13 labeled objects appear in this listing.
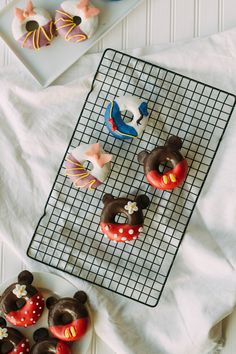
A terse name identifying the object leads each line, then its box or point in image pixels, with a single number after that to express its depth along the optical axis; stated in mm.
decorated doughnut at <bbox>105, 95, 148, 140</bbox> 1494
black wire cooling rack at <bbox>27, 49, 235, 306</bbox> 1538
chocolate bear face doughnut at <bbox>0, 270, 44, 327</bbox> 1514
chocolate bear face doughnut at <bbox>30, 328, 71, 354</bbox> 1505
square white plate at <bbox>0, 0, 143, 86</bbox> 1576
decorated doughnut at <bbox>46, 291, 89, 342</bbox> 1504
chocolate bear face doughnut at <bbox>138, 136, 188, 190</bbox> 1477
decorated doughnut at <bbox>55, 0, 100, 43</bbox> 1539
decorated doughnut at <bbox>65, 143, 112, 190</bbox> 1487
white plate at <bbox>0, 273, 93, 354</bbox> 1541
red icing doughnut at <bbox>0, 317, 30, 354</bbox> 1513
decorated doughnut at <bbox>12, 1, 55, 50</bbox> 1546
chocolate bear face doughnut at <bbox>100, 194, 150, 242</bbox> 1486
